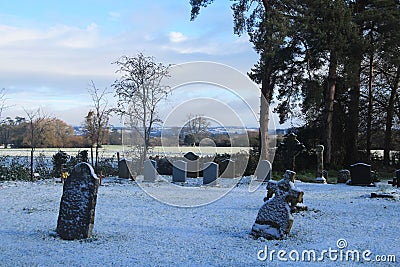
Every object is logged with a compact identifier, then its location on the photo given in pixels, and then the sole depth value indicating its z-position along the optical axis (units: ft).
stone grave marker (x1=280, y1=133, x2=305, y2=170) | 59.57
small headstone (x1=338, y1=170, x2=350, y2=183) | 59.82
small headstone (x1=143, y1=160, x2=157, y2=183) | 55.21
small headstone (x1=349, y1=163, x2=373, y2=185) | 54.13
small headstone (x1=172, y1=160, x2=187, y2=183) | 55.21
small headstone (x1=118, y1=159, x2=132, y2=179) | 59.00
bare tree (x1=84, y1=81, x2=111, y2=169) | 66.33
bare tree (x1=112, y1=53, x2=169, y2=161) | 61.57
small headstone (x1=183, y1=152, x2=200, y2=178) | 59.35
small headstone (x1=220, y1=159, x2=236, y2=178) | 62.23
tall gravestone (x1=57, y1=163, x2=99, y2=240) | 22.57
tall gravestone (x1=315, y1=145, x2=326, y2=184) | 59.11
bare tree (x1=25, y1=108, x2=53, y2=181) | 67.72
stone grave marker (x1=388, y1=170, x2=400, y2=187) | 54.19
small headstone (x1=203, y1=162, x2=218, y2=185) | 53.06
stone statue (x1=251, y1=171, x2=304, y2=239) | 23.48
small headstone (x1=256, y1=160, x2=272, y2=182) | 53.78
